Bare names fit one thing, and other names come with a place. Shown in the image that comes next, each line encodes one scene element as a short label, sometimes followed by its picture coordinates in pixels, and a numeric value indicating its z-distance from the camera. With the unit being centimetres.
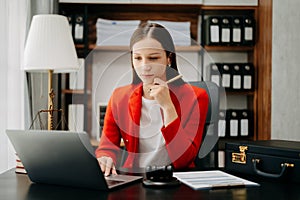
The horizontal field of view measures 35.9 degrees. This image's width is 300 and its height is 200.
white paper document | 114
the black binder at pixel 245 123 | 328
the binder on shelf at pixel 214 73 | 320
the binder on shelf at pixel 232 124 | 326
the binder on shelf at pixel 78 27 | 323
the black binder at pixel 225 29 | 325
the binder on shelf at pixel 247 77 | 328
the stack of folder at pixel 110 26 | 324
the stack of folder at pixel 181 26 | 330
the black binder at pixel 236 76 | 327
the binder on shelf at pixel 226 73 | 327
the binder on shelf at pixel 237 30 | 326
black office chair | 187
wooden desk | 103
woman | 115
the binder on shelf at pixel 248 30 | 327
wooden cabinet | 324
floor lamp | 215
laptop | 106
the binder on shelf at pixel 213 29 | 324
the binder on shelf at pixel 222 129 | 311
